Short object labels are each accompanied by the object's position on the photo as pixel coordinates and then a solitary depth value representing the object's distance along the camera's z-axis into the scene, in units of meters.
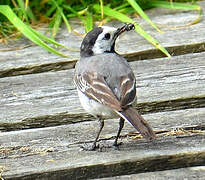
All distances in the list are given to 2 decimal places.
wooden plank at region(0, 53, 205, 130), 6.27
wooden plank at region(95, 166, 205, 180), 4.47
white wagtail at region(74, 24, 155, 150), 5.57
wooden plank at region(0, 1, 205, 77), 7.57
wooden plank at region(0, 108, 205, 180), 4.83
